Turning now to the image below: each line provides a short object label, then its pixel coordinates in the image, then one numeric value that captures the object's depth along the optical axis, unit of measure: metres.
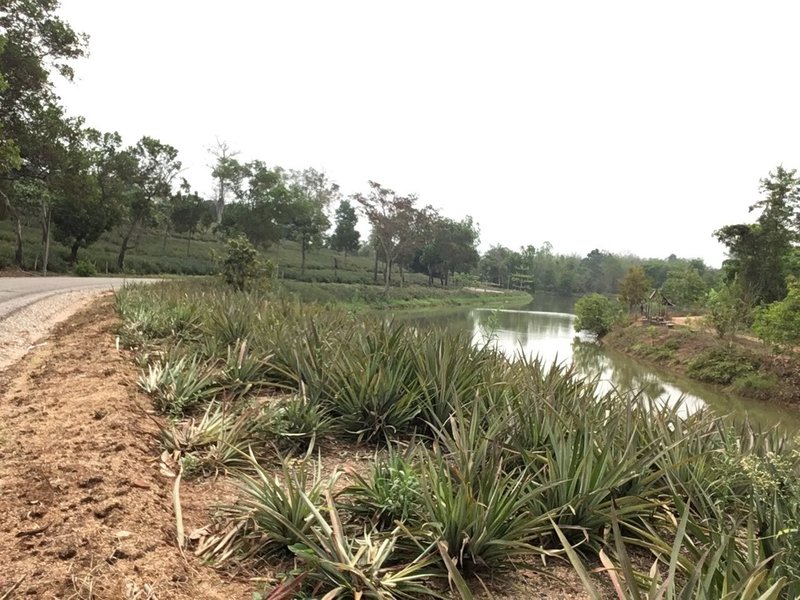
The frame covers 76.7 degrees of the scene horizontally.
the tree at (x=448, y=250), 70.50
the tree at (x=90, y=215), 30.21
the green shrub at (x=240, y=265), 15.38
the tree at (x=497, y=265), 96.44
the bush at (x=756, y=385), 18.06
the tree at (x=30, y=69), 17.11
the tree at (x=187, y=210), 42.28
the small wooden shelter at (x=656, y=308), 36.00
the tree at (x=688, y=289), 41.69
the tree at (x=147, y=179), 33.88
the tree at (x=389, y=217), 49.00
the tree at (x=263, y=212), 42.09
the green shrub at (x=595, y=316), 35.19
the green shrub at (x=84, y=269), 27.55
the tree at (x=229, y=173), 49.81
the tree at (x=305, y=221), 43.46
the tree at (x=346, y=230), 61.62
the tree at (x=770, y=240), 28.30
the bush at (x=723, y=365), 19.87
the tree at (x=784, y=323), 17.58
